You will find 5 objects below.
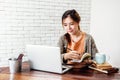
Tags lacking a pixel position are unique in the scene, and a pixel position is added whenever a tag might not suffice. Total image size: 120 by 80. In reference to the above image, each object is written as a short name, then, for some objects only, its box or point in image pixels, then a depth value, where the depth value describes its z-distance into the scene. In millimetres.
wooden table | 1636
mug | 1915
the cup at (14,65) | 1783
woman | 2326
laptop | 1715
